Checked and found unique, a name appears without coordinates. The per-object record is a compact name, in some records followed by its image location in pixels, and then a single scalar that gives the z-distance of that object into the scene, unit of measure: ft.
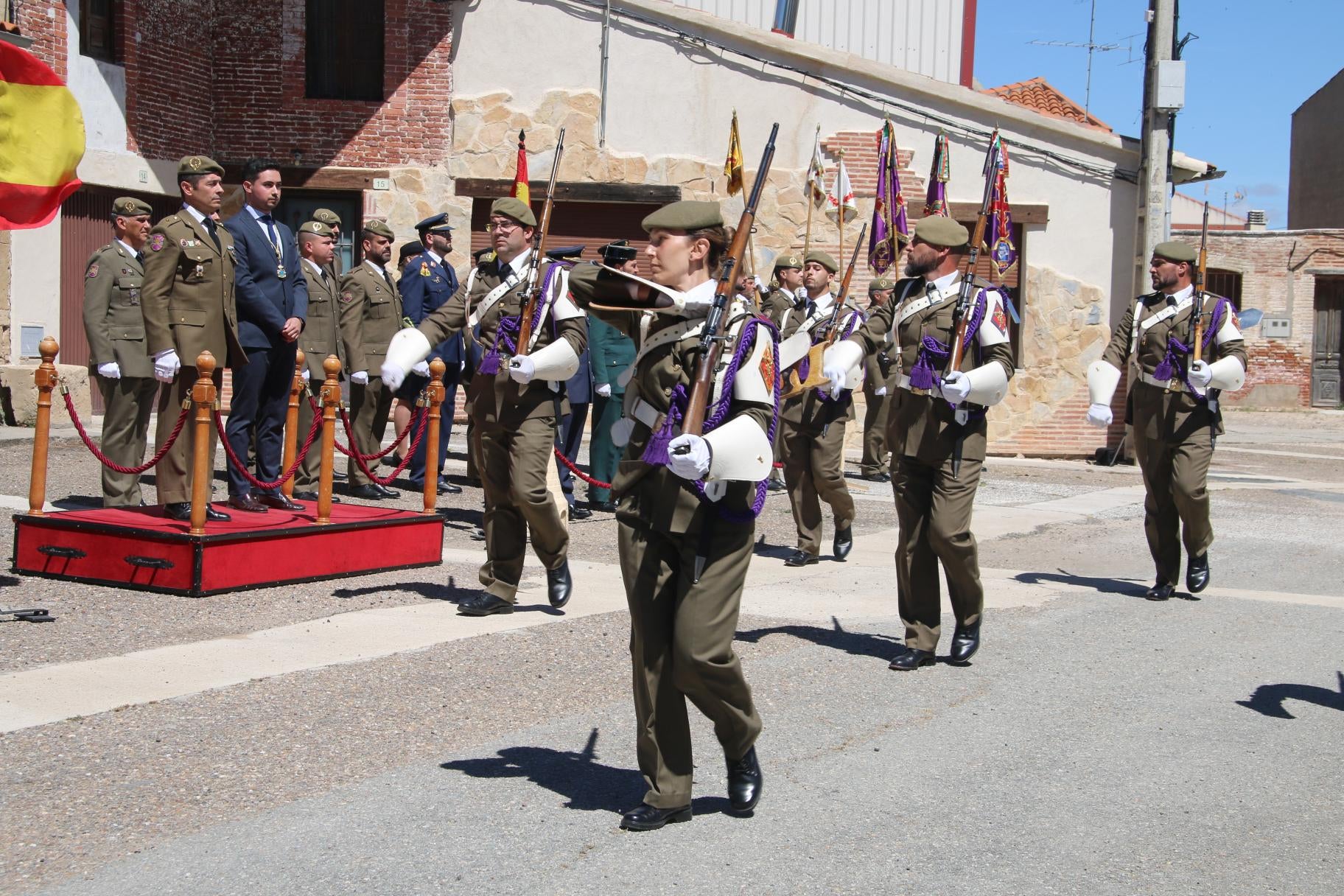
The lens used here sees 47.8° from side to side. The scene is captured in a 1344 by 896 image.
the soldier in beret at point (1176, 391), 31.12
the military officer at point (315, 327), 39.34
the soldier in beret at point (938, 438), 24.39
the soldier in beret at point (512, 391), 25.73
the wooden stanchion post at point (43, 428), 27.35
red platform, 26.35
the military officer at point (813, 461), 33.71
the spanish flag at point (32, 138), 24.88
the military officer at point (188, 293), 29.14
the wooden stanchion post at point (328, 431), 28.81
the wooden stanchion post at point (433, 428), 31.27
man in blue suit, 30.71
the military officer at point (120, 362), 35.14
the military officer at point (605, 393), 41.75
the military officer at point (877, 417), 53.57
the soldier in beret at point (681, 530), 15.78
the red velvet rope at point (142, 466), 28.04
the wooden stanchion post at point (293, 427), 30.76
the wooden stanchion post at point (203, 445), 26.35
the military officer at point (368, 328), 41.37
